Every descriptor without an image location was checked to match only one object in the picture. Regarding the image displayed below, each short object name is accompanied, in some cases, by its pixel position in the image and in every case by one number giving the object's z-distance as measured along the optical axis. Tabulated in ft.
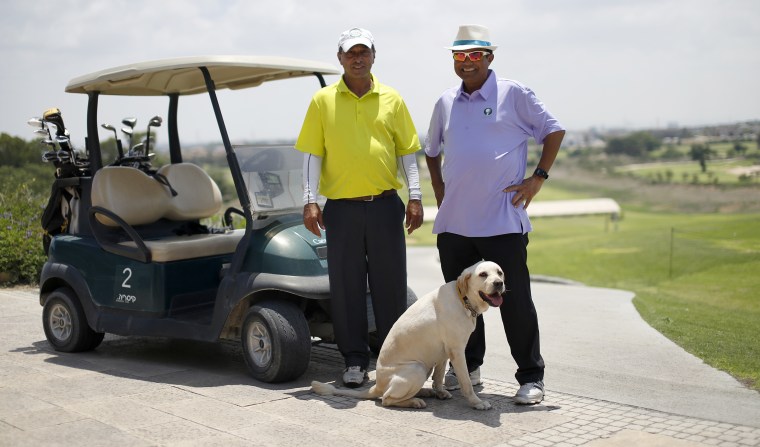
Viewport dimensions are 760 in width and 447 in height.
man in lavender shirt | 15.74
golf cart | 17.38
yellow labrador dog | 14.89
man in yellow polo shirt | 16.79
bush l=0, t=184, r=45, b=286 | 31.69
